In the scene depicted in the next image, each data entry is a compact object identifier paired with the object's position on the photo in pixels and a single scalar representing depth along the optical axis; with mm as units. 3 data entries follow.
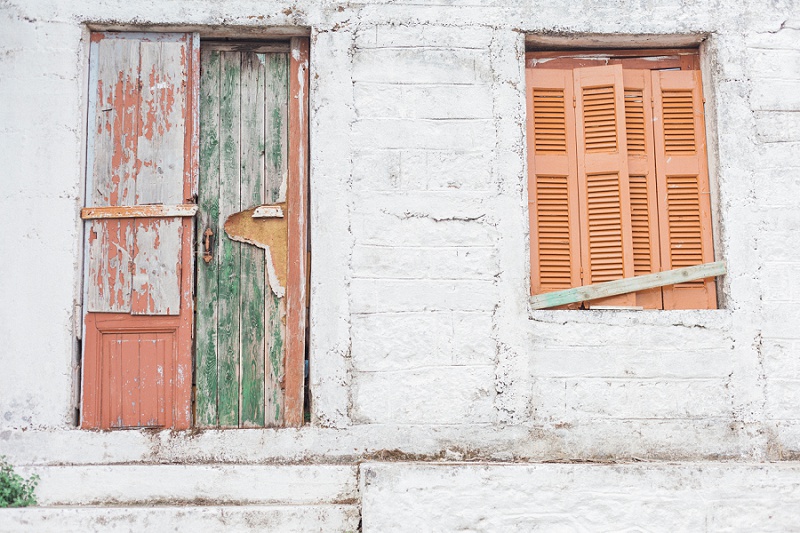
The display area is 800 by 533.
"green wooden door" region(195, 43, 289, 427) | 4168
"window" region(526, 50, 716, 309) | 4277
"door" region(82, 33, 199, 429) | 4109
